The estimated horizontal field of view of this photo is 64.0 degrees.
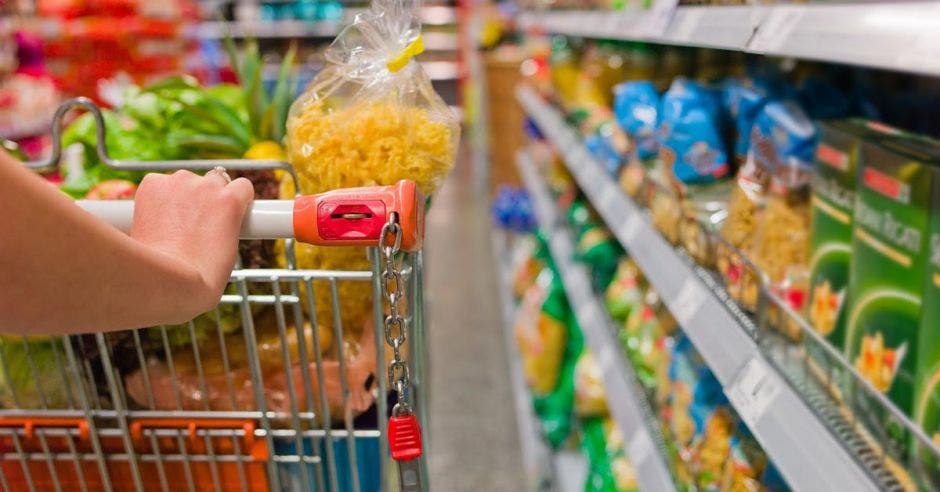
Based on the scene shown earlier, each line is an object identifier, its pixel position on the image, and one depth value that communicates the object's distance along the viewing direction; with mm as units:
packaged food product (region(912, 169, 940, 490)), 701
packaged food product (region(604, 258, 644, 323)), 1737
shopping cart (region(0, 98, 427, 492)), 839
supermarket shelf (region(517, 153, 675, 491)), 1264
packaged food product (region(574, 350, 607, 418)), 1889
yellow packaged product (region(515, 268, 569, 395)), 2291
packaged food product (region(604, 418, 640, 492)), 1535
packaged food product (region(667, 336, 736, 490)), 1107
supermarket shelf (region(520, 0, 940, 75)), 582
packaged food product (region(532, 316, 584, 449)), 2107
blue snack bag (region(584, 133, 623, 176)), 1759
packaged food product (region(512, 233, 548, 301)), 2846
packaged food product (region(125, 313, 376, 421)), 891
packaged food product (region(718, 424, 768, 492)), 986
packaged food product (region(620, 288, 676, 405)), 1439
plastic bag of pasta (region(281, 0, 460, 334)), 816
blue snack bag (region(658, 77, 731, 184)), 1292
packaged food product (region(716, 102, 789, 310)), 1014
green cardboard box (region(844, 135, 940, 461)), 737
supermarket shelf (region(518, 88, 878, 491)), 693
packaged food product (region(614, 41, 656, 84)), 2051
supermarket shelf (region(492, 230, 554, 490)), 2166
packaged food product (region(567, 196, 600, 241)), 2201
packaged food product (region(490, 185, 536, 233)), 3438
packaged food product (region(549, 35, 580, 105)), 2643
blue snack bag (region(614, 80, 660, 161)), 1529
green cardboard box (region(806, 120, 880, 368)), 873
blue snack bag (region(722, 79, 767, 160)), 1126
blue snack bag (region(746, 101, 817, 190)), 974
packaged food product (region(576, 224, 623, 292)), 1937
